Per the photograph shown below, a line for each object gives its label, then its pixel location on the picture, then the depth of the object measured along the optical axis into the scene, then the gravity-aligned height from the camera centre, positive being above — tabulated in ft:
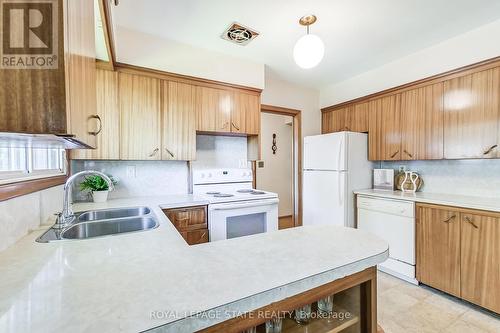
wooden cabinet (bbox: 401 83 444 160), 7.68 +1.46
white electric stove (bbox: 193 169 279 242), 6.72 -1.31
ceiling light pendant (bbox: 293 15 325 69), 5.74 +3.00
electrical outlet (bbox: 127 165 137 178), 7.72 -0.24
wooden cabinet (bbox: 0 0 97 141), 1.55 +0.54
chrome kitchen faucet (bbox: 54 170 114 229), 3.99 -0.83
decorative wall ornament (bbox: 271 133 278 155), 15.30 +1.21
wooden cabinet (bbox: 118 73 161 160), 6.87 +1.52
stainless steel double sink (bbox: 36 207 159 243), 3.94 -1.28
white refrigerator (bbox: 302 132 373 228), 9.23 -0.52
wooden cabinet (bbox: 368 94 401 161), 8.87 +1.46
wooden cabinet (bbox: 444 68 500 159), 6.48 +1.48
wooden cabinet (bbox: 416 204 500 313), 5.78 -2.63
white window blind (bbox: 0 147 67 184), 3.22 +0.03
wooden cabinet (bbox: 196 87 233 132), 7.95 +1.99
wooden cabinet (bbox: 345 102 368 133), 10.09 +2.13
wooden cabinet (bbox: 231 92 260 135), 8.55 +1.98
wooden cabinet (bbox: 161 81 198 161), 7.41 +1.50
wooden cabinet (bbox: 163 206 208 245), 6.41 -1.74
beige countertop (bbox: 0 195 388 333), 1.54 -1.06
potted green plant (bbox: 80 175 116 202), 6.72 -0.71
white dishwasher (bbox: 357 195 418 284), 7.49 -2.42
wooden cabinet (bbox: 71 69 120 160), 6.54 +1.43
